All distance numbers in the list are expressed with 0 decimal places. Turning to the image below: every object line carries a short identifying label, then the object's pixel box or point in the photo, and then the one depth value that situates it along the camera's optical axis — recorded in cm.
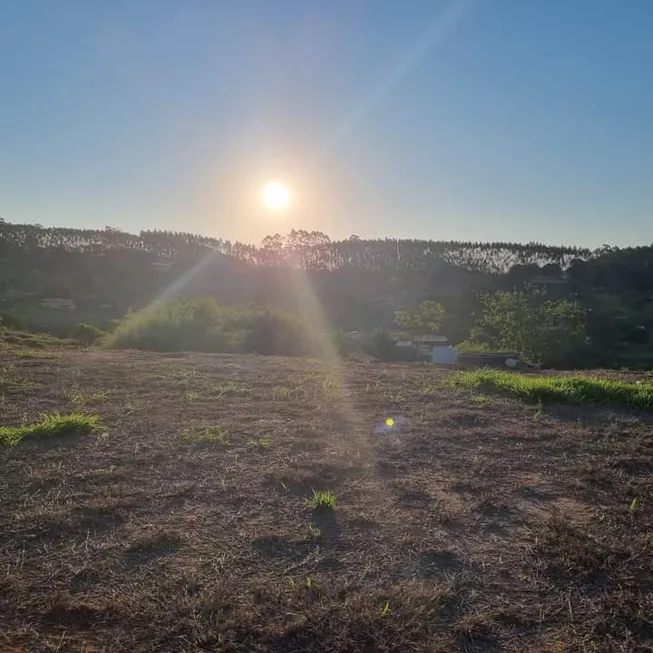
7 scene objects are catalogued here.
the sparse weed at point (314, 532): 225
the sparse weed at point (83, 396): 488
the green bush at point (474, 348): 1388
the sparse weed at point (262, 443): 352
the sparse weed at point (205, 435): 362
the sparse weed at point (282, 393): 529
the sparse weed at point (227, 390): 545
